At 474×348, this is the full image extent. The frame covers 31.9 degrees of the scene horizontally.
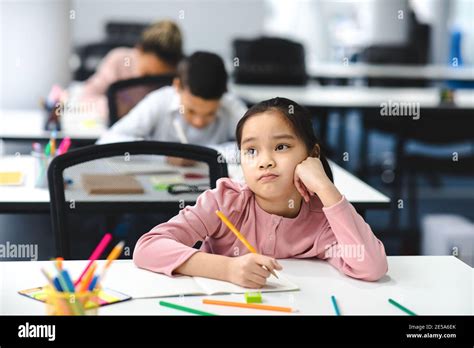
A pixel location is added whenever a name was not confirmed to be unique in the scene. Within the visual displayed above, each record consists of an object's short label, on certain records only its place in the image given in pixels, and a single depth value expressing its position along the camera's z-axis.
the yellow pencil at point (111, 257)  1.24
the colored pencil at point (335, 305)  1.35
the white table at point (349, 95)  4.96
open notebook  1.42
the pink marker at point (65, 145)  2.76
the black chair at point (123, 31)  6.49
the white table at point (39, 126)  3.46
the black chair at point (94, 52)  6.29
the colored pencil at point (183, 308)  1.29
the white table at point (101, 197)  2.34
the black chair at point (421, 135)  4.84
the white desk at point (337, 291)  1.34
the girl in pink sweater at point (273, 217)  1.53
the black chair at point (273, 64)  5.81
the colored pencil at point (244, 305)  1.34
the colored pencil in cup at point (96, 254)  1.29
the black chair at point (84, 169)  1.92
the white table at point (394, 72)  6.61
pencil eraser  1.38
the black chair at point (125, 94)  3.66
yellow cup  1.20
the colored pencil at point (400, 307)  1.36
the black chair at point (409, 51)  6.99
